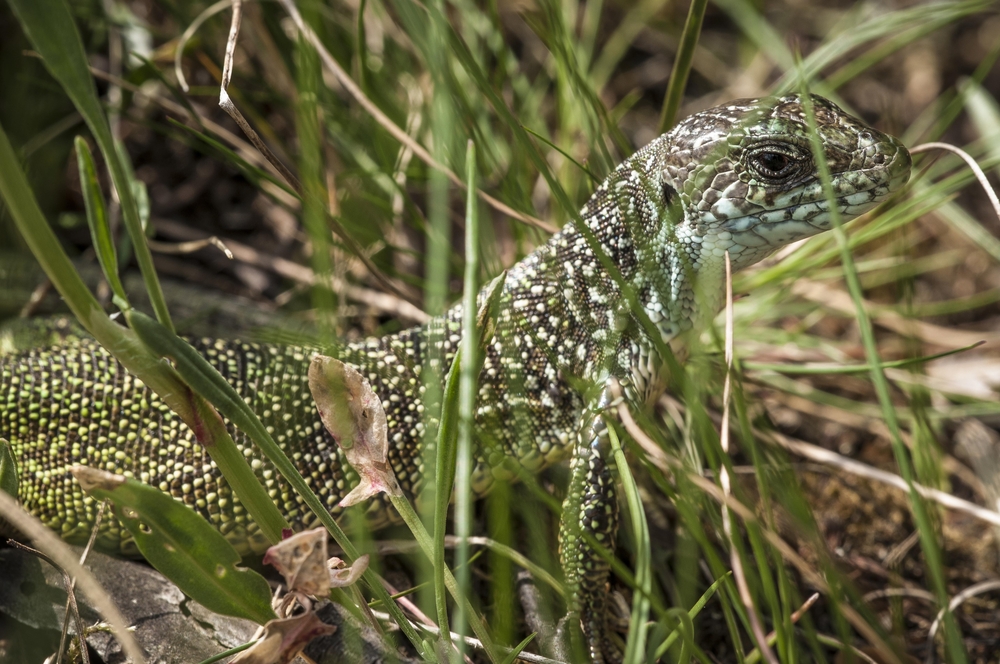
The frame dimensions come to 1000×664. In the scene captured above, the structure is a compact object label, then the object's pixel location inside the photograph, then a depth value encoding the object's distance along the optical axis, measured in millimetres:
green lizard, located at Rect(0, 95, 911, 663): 2389
